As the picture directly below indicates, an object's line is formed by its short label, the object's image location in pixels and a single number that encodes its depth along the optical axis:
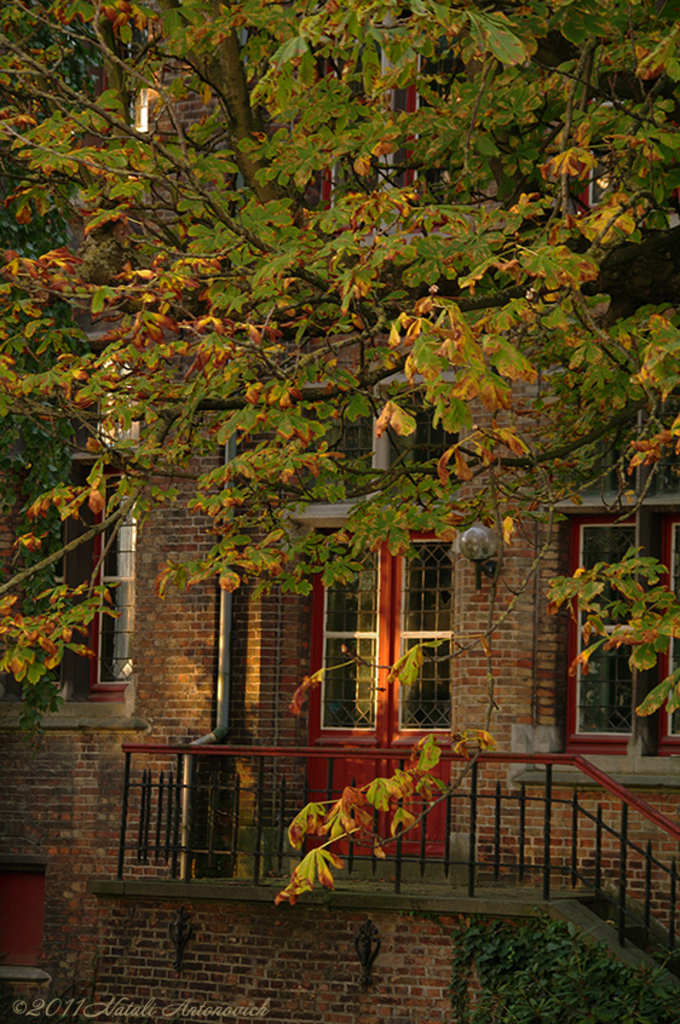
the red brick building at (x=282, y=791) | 19.25
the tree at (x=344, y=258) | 12.71
